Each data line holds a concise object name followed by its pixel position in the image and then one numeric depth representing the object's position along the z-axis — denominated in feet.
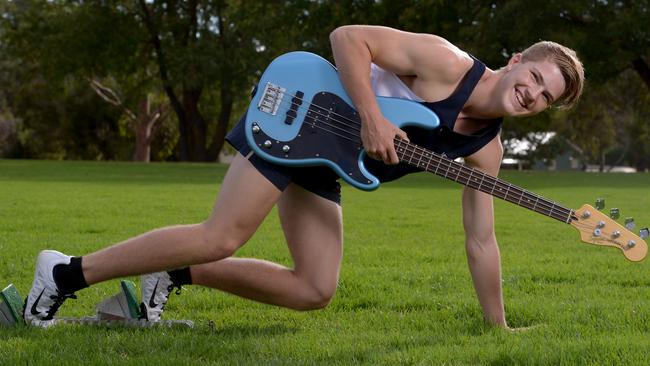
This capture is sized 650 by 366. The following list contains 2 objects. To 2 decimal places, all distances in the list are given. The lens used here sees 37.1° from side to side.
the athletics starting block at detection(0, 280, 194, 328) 16.96
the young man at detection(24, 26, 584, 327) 15.24
